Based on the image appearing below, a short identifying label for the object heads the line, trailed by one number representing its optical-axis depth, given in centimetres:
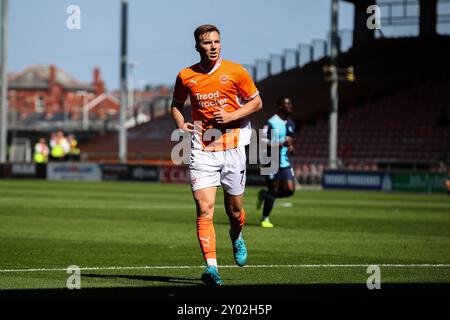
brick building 15388
